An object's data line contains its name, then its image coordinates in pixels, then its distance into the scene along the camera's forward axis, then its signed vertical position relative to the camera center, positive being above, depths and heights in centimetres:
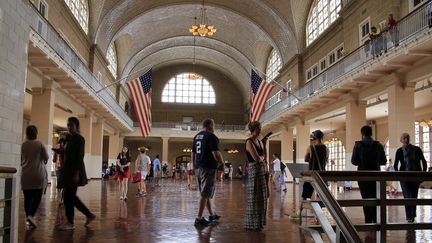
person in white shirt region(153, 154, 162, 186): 2042 -37
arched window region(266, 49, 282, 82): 3375 +783
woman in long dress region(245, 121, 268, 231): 598 -41
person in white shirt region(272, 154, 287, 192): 1772 -50
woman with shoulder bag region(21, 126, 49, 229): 605 -22
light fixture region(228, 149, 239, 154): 4553 +91
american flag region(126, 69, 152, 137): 1889 +268
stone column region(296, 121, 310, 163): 2600 +133
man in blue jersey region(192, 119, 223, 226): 668 -6
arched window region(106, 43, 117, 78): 3275 +773
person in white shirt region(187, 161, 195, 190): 1997 -67
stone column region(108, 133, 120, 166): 3638 +103
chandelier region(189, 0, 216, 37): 2680 +816
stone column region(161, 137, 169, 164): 3770 +85
